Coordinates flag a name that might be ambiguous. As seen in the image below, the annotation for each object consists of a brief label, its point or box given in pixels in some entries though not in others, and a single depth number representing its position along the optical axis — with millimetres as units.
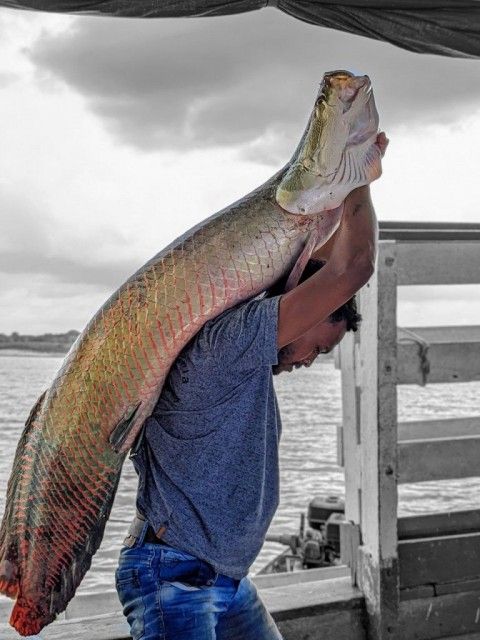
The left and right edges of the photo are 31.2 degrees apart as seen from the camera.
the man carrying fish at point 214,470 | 1834
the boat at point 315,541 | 5543
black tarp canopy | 3178
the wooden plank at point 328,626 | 3299
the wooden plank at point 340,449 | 3664
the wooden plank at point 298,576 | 3627
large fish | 1801
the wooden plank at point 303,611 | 3092
